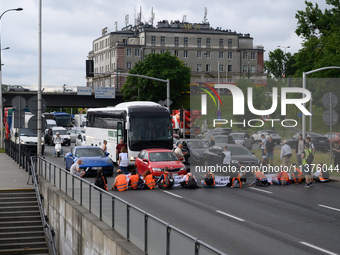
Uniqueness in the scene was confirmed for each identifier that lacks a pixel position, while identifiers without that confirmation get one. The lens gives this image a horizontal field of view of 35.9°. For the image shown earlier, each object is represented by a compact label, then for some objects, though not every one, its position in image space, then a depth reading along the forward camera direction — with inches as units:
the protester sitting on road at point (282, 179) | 892.6
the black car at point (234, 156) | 1021.3
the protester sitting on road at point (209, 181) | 869.8
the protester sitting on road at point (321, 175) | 923.3
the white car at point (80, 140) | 1720.5
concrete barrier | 404.8
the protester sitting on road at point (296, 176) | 908.0
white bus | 1121.4
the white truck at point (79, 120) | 3157.5
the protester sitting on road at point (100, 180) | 712.4
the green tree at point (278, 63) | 4471.0
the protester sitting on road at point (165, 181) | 841.5
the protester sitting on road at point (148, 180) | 826.2
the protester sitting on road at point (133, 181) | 812.0
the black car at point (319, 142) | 1580.5
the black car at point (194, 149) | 1235.9
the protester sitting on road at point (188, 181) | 846.5
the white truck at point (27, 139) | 1601.5
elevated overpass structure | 2861.7
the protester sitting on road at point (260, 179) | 880.9
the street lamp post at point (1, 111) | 1686.3
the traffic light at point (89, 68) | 1386.8
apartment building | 4729.3
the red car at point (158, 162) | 921.5
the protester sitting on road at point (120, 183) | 788.6
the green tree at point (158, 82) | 3181.1
